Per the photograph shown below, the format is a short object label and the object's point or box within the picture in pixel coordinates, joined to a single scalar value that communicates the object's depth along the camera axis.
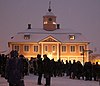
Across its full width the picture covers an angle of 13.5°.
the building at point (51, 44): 94.00
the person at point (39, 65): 23.53
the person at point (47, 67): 22.97
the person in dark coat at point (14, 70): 14.56
